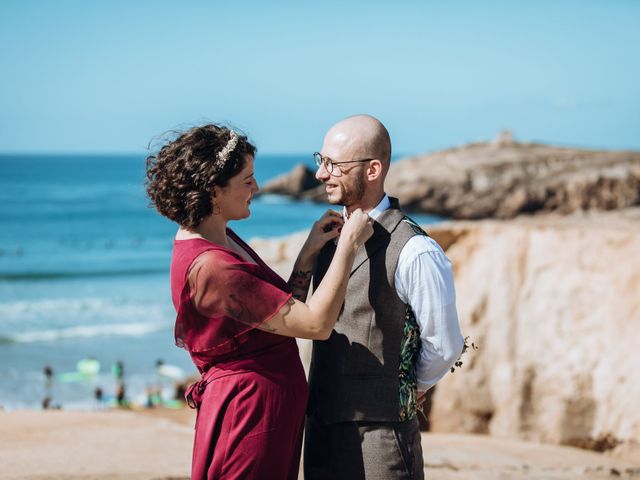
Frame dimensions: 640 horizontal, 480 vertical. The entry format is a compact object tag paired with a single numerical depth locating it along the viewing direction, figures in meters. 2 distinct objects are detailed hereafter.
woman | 2.83
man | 3.04
